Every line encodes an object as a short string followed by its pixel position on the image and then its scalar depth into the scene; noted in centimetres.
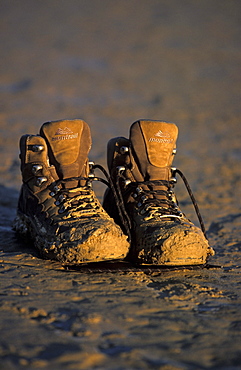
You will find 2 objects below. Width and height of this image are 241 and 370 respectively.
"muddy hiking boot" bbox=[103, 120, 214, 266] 529
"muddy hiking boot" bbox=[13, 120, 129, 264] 513
